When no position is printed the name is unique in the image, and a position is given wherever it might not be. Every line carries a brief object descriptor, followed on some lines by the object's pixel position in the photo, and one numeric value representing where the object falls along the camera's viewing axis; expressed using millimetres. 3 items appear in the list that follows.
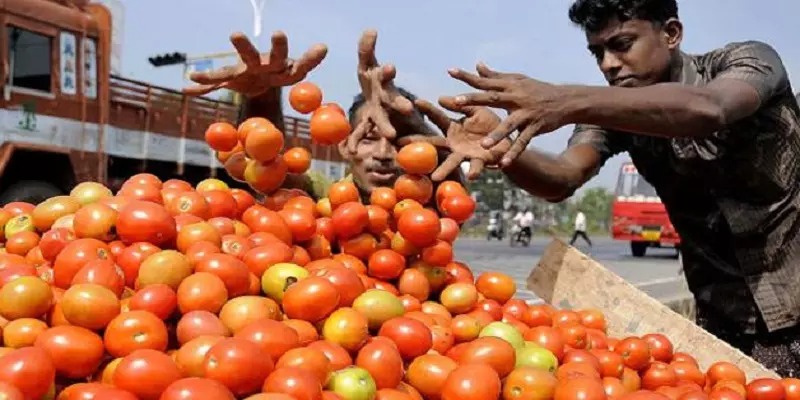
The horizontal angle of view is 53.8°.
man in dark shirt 2357
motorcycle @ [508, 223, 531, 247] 29011
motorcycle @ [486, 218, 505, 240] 34806
